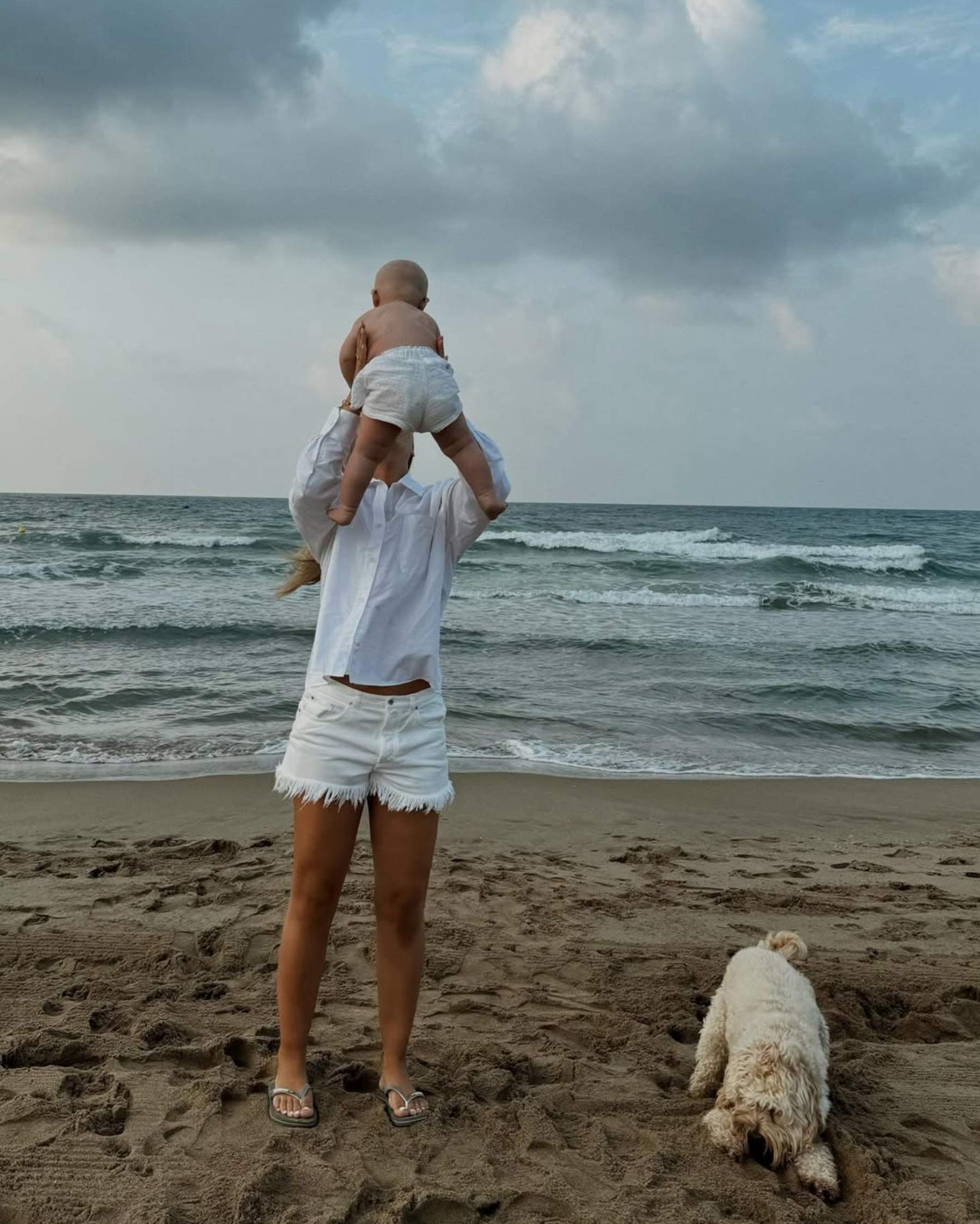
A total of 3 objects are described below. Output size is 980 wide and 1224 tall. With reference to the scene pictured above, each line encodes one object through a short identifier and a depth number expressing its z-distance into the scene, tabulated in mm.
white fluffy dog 2801
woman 2754
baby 2602
